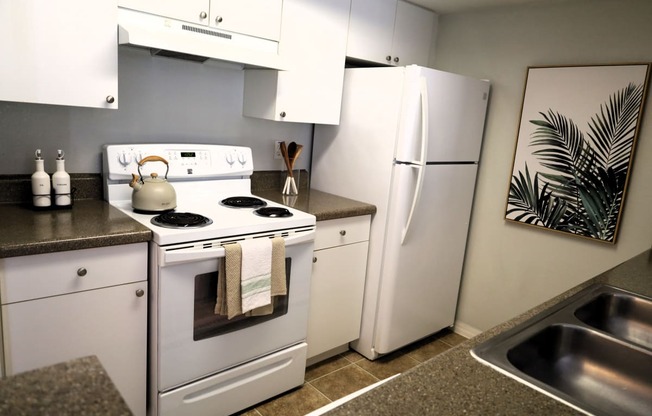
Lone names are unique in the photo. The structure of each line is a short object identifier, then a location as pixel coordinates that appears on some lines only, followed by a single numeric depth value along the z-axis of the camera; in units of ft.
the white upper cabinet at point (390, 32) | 8.71
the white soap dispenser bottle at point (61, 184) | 6.36
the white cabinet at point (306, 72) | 7.76
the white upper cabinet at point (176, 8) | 6.08
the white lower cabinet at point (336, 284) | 8.11
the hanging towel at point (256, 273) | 6.22
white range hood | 5.77
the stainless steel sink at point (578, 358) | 3.59
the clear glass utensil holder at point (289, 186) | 8.88
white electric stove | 5.94
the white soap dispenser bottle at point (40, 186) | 6.21
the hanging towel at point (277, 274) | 6.59
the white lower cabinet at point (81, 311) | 5.07
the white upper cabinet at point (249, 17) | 6.79
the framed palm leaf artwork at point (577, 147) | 7.82
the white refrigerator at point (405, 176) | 8.11
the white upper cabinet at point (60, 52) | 5.35
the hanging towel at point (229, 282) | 6.10
